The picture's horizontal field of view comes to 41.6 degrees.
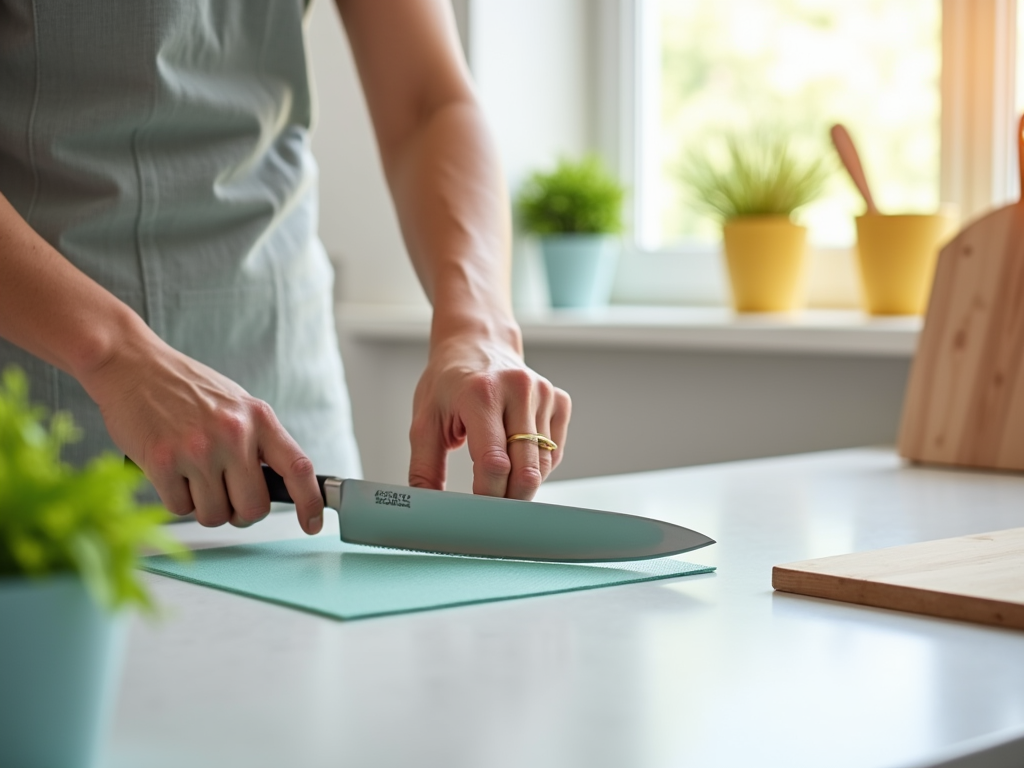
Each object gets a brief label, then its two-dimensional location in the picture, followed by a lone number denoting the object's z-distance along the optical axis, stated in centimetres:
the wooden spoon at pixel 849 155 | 160
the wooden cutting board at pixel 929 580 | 69
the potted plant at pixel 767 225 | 184
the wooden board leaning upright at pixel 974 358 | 136
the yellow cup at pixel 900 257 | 168
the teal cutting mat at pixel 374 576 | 73
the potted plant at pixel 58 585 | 32
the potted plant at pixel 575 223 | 209
